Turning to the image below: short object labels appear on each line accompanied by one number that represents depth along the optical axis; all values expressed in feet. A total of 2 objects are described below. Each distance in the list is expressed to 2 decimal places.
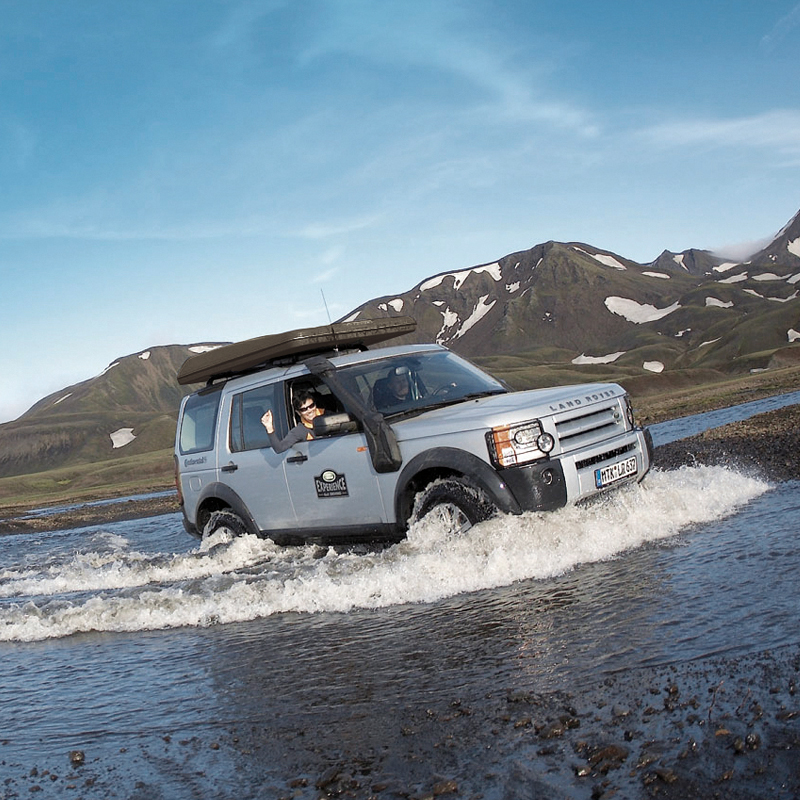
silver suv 22.52
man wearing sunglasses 27.73
